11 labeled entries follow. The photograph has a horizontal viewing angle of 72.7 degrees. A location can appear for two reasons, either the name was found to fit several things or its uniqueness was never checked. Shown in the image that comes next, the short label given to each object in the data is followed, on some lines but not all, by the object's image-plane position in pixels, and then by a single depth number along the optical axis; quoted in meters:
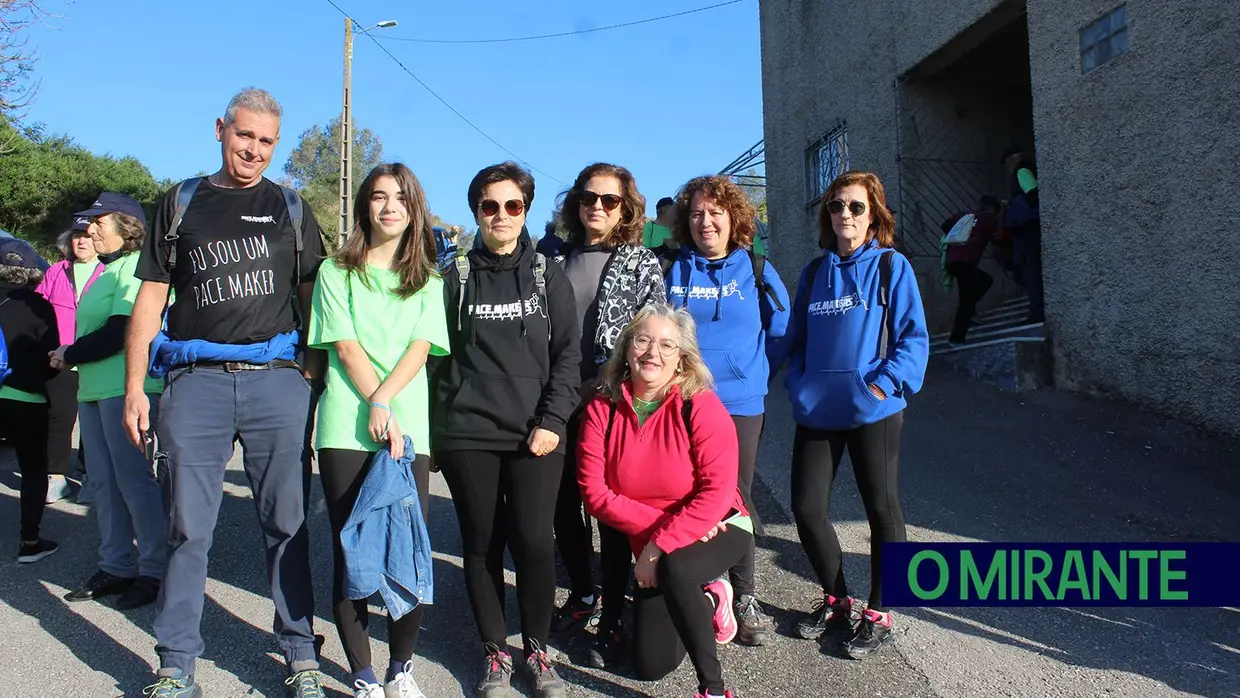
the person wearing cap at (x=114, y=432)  4.01
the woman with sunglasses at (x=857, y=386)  3.35
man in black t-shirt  2.93
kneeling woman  3.01
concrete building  5.84
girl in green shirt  2.93
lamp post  17.75
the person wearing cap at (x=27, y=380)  4.71
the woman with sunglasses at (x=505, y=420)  3.06
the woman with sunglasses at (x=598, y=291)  3.50
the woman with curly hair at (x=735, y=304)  3.52
